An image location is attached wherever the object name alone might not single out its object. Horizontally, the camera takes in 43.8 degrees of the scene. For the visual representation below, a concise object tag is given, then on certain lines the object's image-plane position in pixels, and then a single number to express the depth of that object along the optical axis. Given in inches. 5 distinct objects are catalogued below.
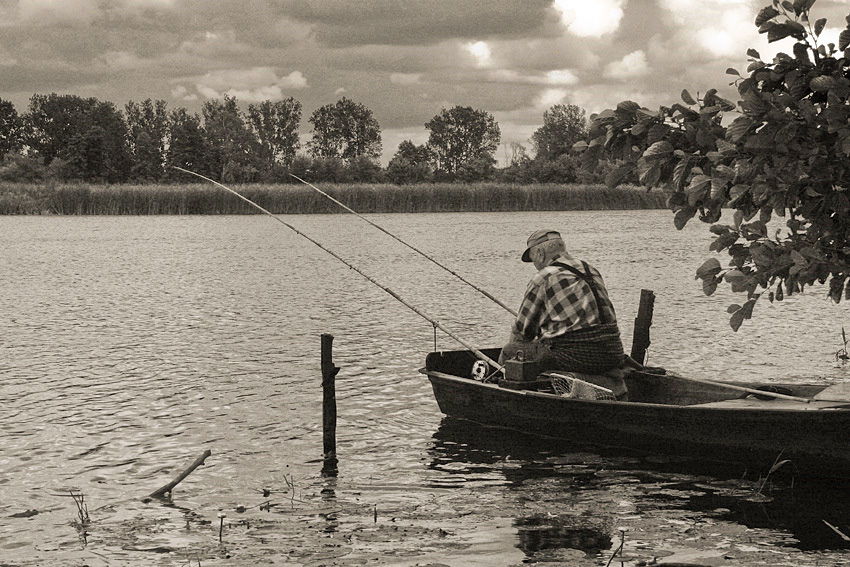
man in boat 408.8
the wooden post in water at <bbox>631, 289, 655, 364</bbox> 585.9
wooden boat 350.3
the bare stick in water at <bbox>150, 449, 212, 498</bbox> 352.4
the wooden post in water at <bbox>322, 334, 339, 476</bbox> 413.7
